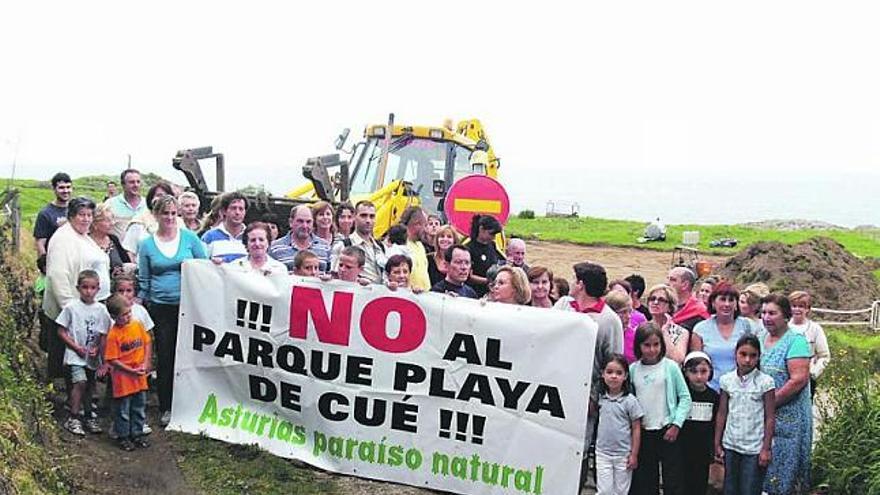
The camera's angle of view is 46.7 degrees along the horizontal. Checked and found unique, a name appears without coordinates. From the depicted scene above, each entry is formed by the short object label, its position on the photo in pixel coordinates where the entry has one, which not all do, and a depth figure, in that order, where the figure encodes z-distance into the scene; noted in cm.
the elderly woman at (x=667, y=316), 741
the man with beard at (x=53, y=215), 911
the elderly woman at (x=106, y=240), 839
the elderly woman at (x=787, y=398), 692
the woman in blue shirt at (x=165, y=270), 813
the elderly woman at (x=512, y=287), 736
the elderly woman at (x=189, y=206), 908
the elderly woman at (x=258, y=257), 812
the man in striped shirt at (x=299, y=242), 862
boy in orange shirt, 777
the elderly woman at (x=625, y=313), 738
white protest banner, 711
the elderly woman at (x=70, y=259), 804
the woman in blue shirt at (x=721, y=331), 733
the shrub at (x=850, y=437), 723
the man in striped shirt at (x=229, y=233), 854
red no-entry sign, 1164
